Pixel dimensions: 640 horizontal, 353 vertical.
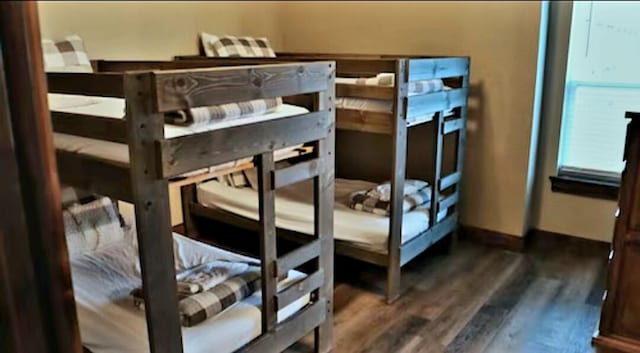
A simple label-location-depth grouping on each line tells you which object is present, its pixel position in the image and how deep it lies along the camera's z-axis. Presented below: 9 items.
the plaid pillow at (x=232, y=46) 3.33
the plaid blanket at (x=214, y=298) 1.69
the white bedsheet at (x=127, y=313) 1.69
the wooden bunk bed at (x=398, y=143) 2.48
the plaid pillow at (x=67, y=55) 2.47
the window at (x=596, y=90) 2.77
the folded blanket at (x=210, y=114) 1.75
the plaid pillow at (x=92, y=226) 2.36
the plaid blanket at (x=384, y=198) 2.84
